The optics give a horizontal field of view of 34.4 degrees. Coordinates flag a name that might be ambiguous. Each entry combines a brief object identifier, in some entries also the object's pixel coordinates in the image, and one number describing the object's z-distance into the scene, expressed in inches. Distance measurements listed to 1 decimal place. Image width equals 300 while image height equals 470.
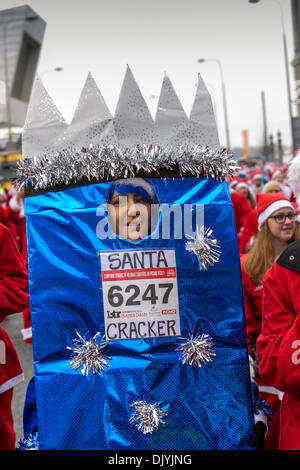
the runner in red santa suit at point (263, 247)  132.2
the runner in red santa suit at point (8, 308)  86.9
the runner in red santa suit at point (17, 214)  339.3
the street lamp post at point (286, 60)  851.4
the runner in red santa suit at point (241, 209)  343.3
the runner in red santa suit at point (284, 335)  69.0
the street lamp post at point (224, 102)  1332.6
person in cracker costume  72.7
